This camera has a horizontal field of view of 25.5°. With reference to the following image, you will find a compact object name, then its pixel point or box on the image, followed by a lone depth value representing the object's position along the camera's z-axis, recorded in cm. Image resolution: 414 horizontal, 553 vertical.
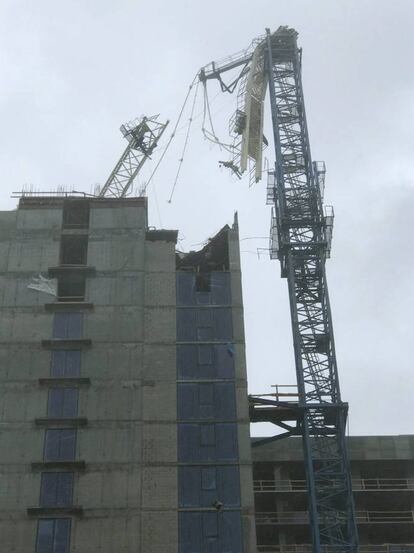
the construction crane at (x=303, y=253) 6488
